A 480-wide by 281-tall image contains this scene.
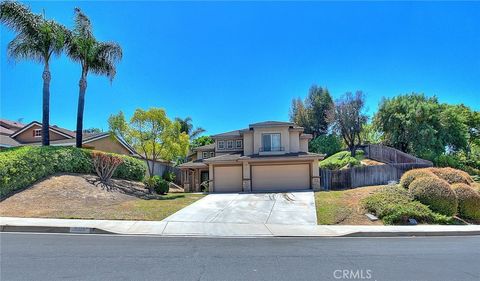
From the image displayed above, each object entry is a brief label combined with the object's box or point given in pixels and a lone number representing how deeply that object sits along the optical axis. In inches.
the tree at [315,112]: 1888.5
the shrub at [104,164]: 848.6
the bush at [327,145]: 1705.2
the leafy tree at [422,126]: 1439.5
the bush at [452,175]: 659.4
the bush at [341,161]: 1307.8
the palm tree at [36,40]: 816.3
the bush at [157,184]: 936.3
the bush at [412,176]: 650.8
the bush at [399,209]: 544.4
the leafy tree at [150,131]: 938.1
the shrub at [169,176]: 1369.3
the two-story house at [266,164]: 1088.8
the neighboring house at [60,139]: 1244.5
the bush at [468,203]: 583.5
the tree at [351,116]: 1674.5
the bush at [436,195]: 574.2
